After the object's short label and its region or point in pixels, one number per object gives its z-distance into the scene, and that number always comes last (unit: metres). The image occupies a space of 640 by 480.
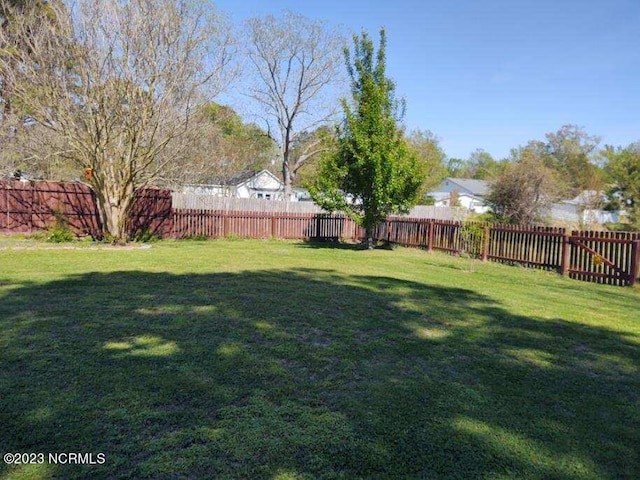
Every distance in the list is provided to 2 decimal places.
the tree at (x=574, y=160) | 40.48
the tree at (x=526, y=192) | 27.94
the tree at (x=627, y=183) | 33.44
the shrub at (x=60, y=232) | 14.39
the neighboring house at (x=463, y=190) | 55.31
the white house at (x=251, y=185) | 34.81
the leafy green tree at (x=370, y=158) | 14.87
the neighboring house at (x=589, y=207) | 32.85
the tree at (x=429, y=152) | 45.41
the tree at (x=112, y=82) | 12.46
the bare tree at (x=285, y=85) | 32.31
